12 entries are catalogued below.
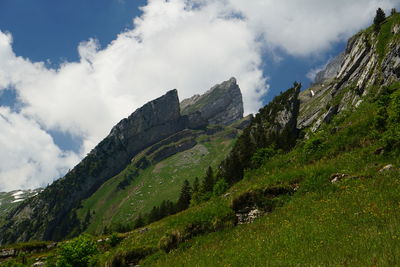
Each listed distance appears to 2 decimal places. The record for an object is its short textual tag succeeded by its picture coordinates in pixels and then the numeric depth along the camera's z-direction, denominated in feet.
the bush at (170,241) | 55.16
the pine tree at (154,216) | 396.33
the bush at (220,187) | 226.48
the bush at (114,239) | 130.21
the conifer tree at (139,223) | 397.39
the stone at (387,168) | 54.96
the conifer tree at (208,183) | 302.25
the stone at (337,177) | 58.95
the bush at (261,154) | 226.17
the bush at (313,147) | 88.48
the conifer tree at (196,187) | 337.37
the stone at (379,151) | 65.45
